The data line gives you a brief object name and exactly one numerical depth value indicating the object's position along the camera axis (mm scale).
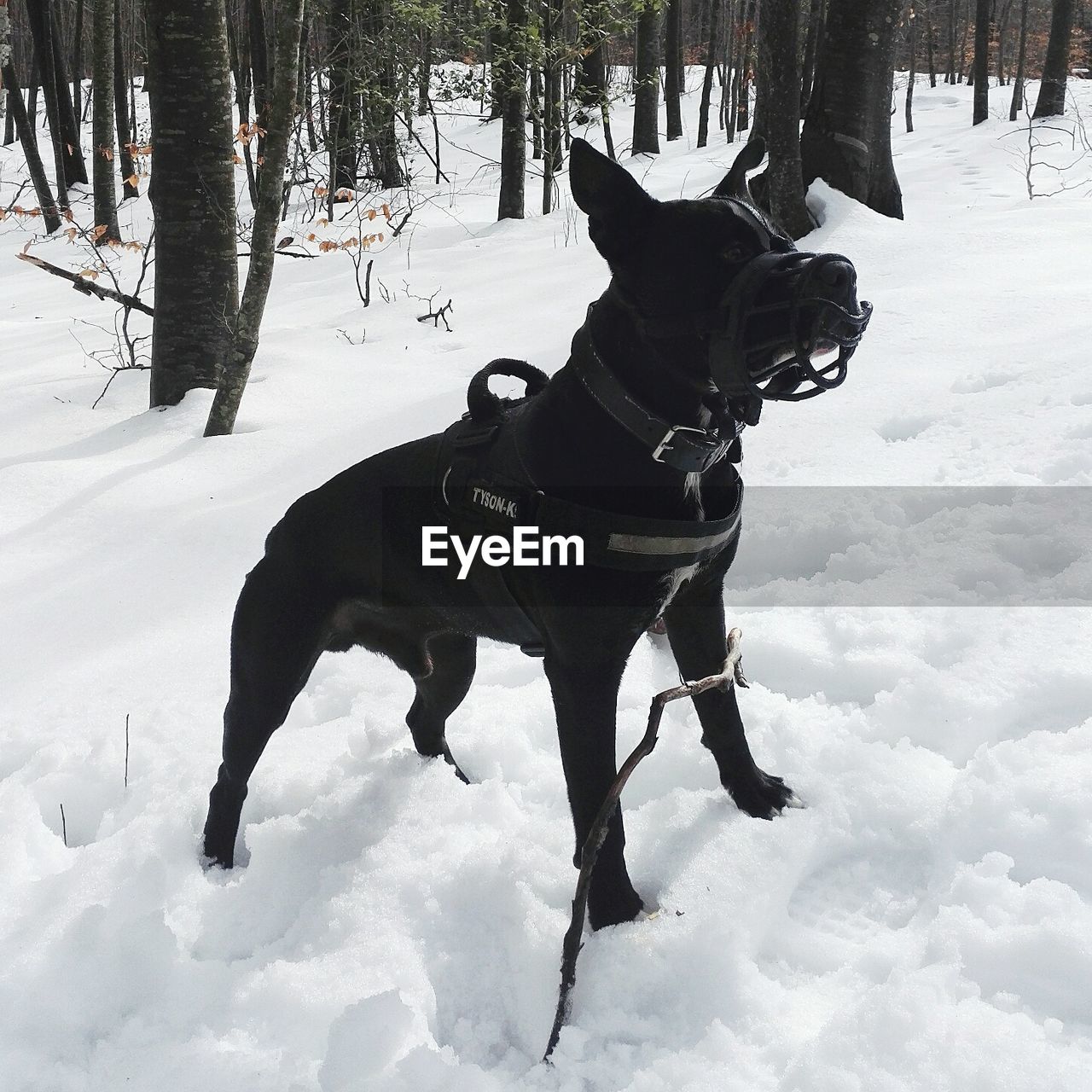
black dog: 1715
